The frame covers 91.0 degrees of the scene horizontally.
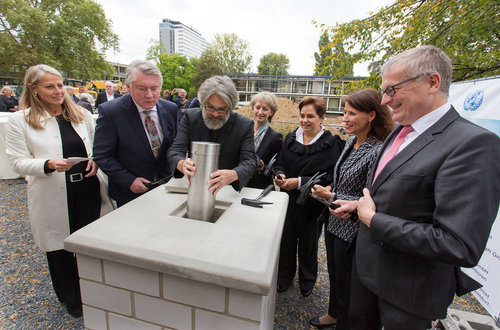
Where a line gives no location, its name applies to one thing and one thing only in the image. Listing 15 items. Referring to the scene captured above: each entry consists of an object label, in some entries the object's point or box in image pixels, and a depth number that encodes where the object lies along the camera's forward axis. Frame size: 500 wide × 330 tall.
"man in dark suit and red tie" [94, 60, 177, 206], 1.89
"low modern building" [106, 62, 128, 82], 66.97
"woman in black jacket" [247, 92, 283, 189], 2.79
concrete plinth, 0.91
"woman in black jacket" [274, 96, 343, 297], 2.44
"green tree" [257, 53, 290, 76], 61.84
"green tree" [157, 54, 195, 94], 44.22
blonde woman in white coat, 1.97
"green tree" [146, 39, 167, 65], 42.34
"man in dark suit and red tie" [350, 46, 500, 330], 0.99
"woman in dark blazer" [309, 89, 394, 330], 1.82
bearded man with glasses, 1.64
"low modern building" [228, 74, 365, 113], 52.06
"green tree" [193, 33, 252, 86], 46.47
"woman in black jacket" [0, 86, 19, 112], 8.95
